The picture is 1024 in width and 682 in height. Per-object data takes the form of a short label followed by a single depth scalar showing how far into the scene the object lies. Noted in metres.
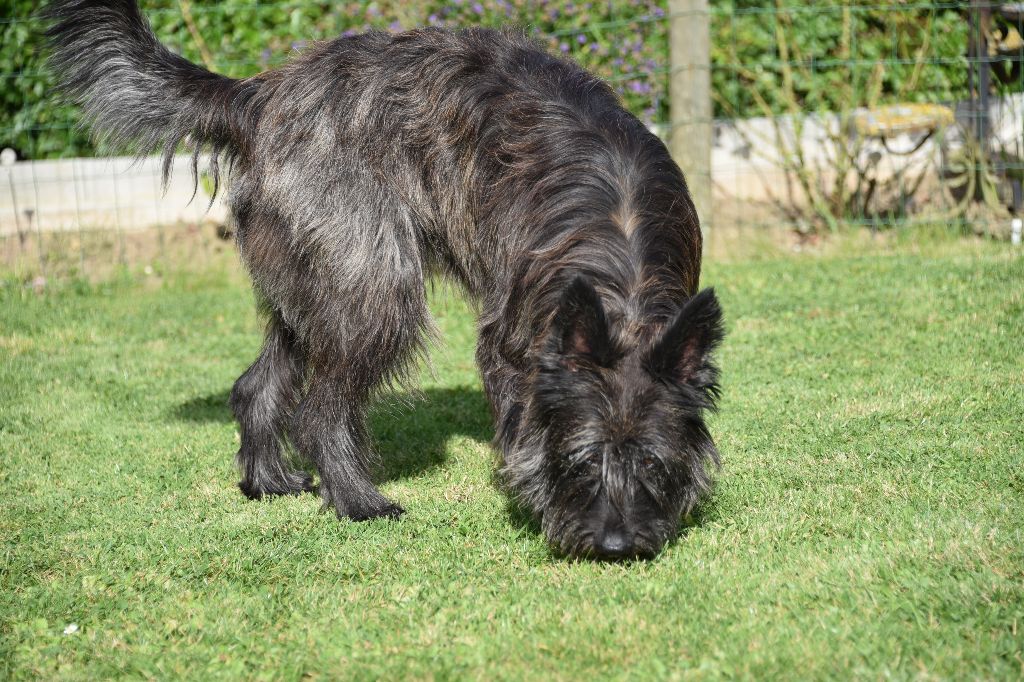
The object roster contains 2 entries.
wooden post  8.23
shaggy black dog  3.68
